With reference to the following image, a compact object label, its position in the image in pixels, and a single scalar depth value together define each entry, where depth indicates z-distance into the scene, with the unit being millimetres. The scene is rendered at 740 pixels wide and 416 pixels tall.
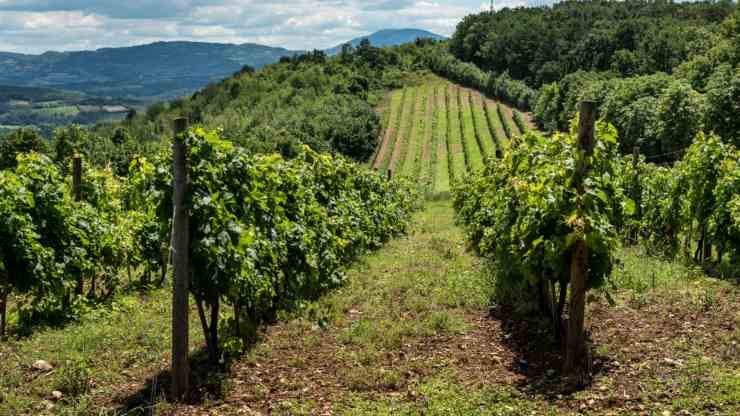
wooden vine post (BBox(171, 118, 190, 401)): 6551
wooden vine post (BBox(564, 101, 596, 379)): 7180
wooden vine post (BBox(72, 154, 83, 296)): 12031
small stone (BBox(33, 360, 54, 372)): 7965
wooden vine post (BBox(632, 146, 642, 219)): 18734
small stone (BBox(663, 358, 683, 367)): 7121
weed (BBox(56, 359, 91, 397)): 7180
